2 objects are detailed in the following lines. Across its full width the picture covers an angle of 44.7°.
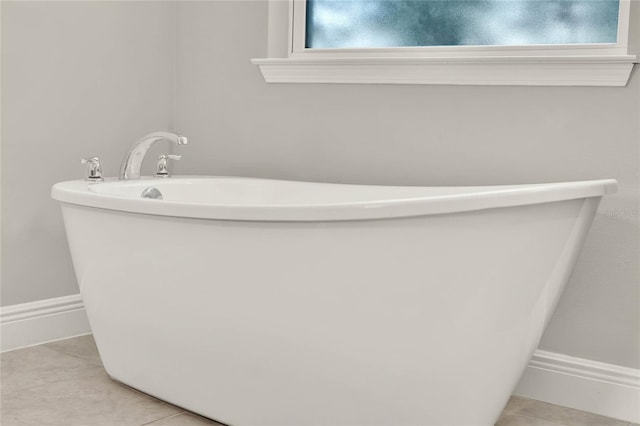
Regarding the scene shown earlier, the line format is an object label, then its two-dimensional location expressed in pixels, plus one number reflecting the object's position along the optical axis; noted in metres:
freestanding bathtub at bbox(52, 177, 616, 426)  1.54
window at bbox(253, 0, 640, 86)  2.07
